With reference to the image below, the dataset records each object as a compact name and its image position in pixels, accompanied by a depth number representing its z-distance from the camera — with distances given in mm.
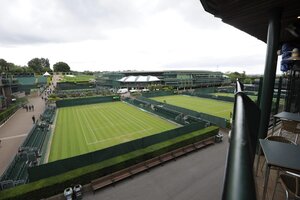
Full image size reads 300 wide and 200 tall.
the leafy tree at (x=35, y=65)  99469
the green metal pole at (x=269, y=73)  4840
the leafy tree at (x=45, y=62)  130750
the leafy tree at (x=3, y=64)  71194
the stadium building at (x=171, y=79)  64812
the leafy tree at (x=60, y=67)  117125
